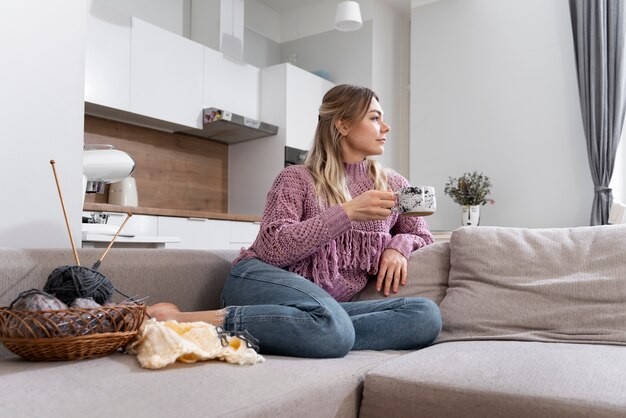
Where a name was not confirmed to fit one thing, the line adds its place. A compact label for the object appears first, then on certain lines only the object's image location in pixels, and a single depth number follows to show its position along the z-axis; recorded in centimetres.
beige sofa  105
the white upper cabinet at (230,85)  448
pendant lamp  434
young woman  150
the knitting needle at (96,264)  152
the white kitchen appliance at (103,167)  200
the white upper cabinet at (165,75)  399
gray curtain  412
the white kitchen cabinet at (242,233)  414
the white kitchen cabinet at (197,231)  367
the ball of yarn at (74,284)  134
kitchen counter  317
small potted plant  453
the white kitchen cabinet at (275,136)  484
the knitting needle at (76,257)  147
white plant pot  452
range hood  438
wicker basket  124
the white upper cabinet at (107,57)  368
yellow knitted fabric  126
